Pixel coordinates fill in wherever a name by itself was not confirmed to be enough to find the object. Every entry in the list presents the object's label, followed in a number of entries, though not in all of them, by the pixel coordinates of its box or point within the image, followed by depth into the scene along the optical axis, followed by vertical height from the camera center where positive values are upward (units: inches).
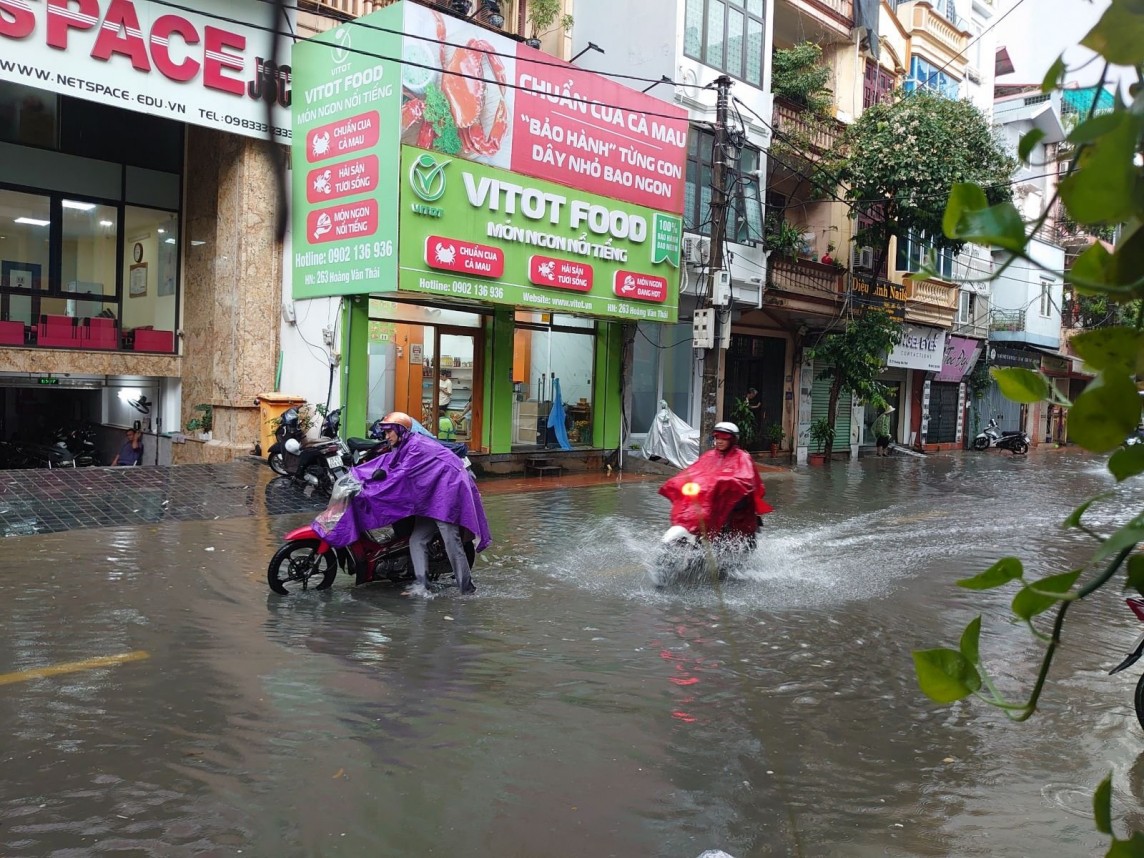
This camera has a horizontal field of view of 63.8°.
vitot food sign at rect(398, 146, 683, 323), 550.0 +105.5
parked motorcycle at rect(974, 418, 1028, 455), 1216.8 -31.0
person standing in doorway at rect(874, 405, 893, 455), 1083.3 -25.9
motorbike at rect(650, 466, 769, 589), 320.8 -44.8
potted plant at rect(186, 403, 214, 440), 656.4 -26.4
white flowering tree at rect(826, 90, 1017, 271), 826.2 +234.9
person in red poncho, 322.0 -30.7
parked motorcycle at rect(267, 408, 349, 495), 491.5 -35.4
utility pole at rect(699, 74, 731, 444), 627.2 +98.4
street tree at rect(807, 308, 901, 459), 914.1 +60.8
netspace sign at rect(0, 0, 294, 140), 506.6 +193.8
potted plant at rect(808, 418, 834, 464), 971.9 -27.5
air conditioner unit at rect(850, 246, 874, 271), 1010.5 +173.2
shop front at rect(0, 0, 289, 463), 562.6 +120.0
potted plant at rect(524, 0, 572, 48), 725.3 +306.4
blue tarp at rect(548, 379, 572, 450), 732.7 -15.9
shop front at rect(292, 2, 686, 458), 548.1 +110.4
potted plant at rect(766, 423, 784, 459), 960.9 -26.7
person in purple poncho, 294.5 -31.3
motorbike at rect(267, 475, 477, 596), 291.0 -54.5
